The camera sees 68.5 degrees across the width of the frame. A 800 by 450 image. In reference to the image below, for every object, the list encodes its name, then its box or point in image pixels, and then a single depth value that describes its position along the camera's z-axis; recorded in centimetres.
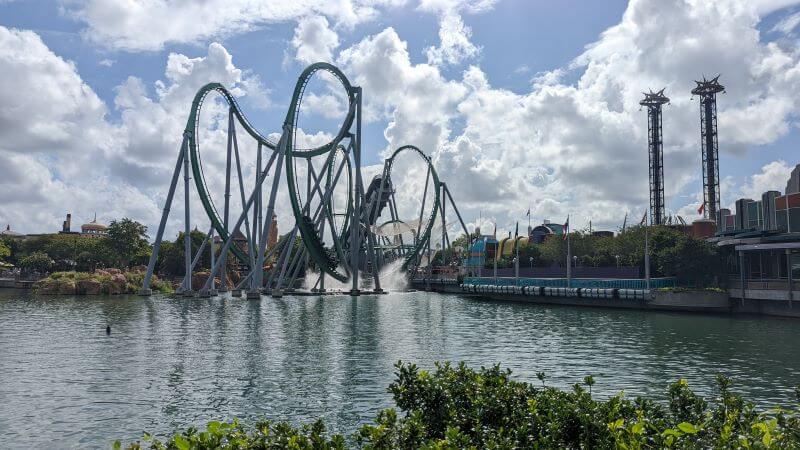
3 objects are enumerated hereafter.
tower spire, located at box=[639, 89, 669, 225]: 14150
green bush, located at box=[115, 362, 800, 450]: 746
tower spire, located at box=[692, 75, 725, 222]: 13025
